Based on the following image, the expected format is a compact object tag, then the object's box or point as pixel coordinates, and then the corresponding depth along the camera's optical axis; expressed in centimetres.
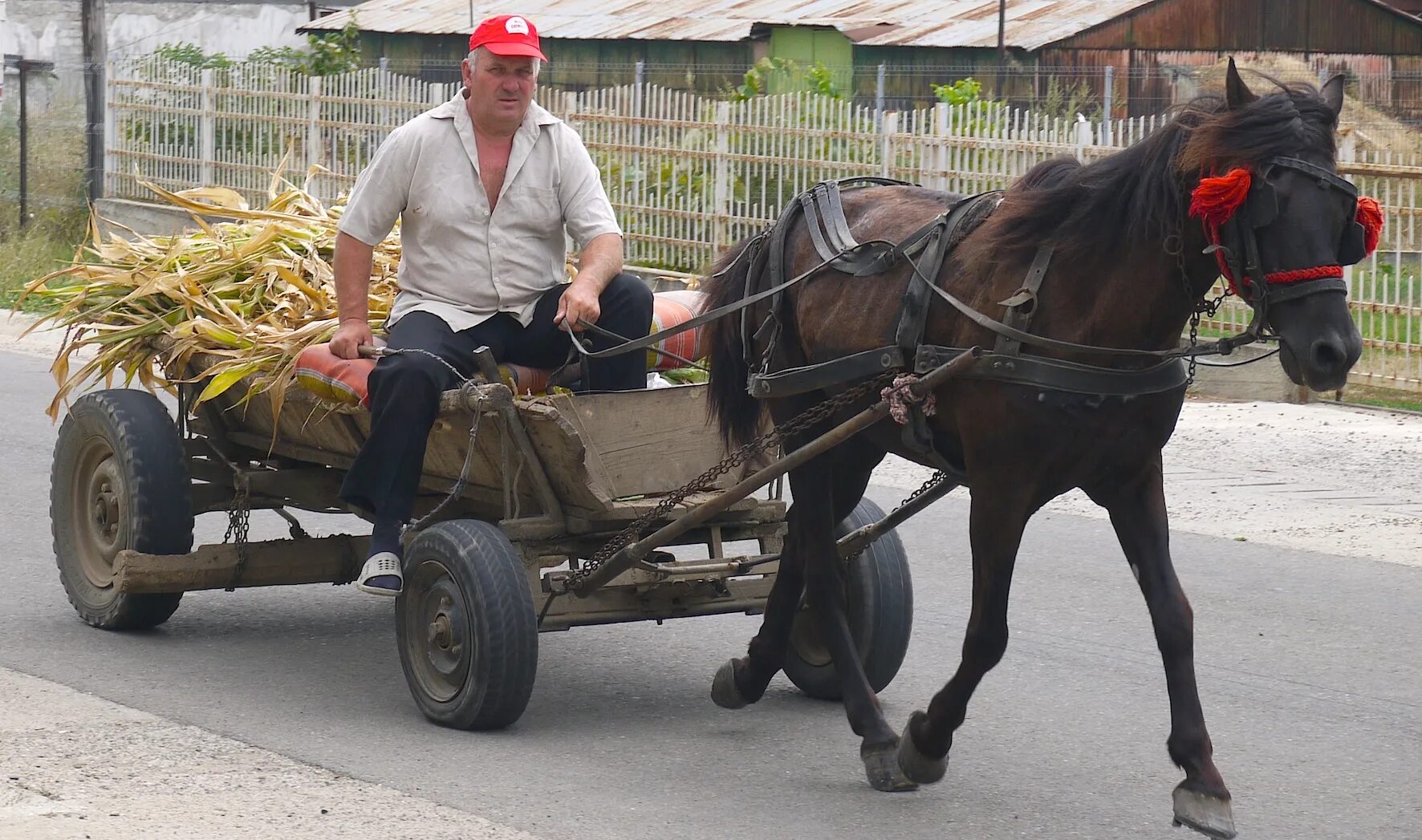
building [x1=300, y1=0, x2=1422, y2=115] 2317
